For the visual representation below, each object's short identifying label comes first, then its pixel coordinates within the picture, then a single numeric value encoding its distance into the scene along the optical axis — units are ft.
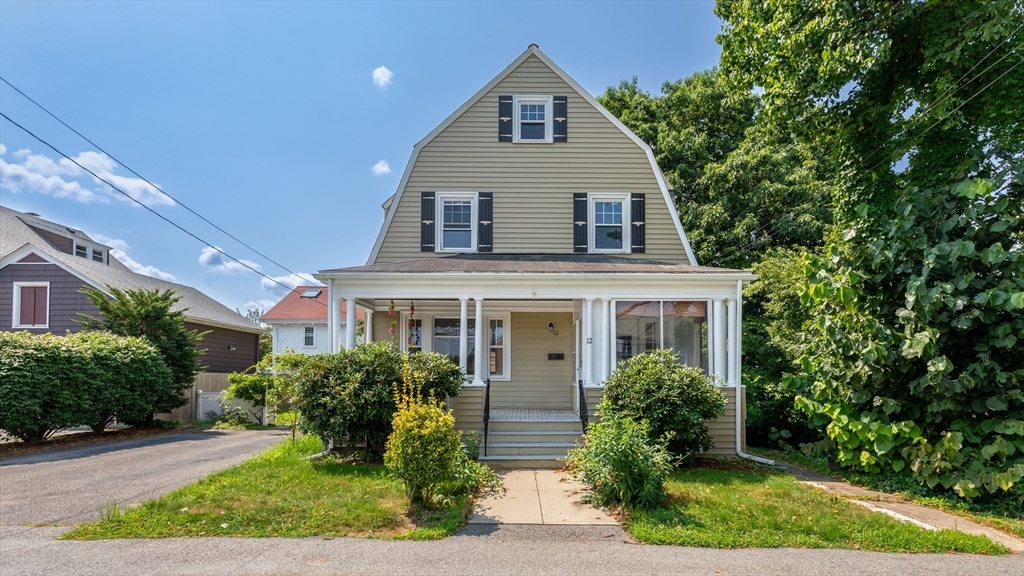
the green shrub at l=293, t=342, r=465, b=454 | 25.18
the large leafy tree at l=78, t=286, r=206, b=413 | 46.70
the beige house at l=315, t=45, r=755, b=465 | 37.27
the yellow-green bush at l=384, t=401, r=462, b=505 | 17.98
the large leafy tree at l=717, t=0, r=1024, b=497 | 20.56
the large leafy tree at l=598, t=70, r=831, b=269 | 49.39
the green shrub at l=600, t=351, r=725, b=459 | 25.44
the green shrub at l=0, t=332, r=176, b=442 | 34.06
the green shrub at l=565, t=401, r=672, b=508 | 19.35
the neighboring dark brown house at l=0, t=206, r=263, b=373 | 55.16
